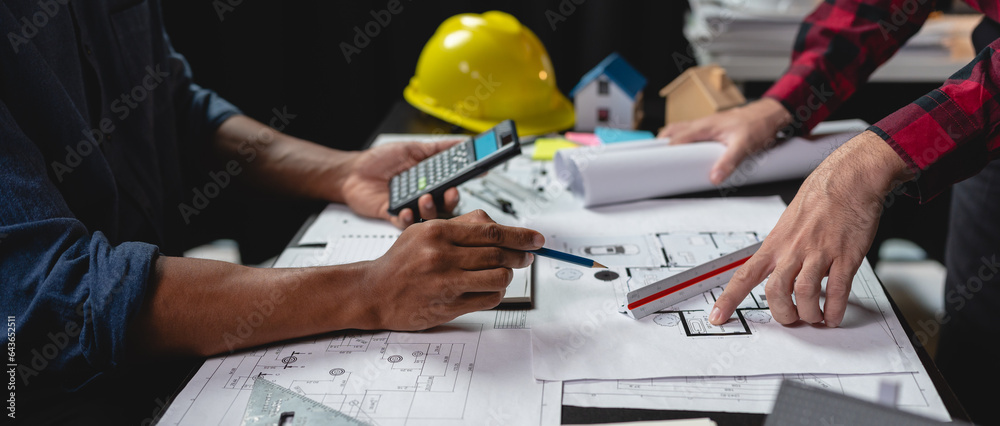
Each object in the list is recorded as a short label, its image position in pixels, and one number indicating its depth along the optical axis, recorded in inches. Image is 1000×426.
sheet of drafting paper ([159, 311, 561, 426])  24.1
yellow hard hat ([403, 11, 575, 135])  54.6
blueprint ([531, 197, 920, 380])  25.9
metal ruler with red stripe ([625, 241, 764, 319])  29.5
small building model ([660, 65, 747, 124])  49.6
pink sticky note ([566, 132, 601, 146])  52.6
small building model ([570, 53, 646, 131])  53.6
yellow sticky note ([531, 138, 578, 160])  50.9
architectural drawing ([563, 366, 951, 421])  23.7
